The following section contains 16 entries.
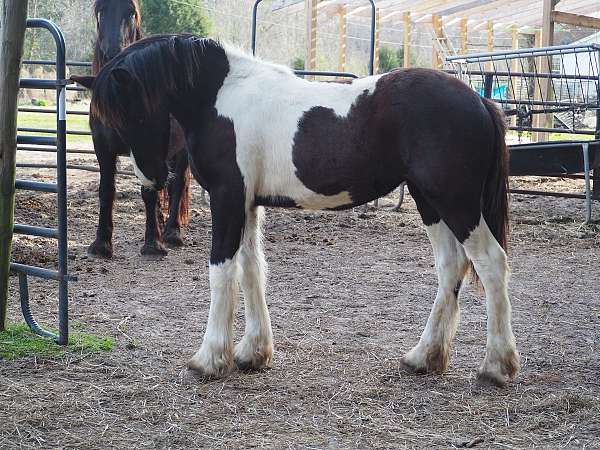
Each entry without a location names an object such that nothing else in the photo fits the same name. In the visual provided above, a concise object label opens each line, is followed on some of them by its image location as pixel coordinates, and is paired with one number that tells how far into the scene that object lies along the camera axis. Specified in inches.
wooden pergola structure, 625.0
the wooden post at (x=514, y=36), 804.6
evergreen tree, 759.7
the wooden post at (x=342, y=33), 628.6
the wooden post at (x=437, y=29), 814.2
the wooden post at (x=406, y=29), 743.1
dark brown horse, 251.3
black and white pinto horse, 142.8
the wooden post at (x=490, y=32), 801.3
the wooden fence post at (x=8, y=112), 165.8
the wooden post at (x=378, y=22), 752.7
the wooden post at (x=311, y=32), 500.5
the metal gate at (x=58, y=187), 162.1
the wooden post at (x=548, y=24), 470.3
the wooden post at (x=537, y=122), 519.5
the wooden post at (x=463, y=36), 771.9
